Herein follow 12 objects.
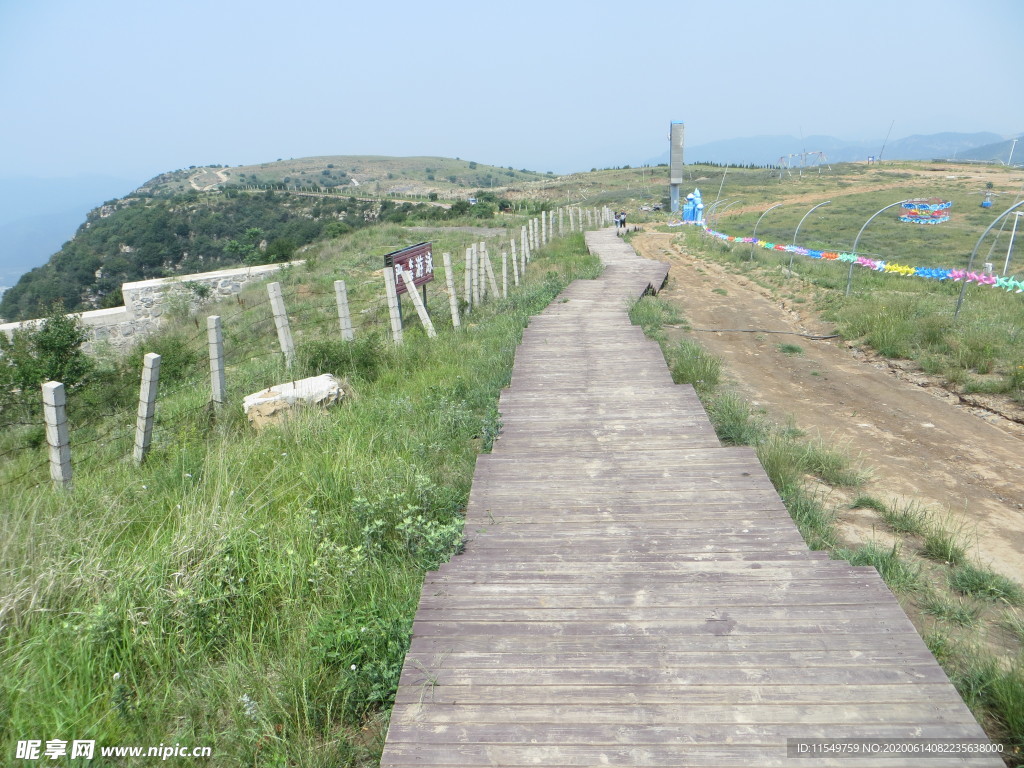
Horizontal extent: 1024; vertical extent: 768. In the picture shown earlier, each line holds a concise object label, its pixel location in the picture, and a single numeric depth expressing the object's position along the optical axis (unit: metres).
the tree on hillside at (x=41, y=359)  11.72
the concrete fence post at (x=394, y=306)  9.52
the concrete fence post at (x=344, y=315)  8.80
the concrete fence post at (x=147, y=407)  5.47
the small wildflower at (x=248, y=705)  2.73
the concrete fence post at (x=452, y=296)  11.08
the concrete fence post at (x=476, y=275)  12.63
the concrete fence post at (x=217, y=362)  6.71
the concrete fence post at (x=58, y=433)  4.64
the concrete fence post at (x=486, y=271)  13.15
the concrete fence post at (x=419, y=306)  10.18
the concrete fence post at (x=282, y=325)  8.11
